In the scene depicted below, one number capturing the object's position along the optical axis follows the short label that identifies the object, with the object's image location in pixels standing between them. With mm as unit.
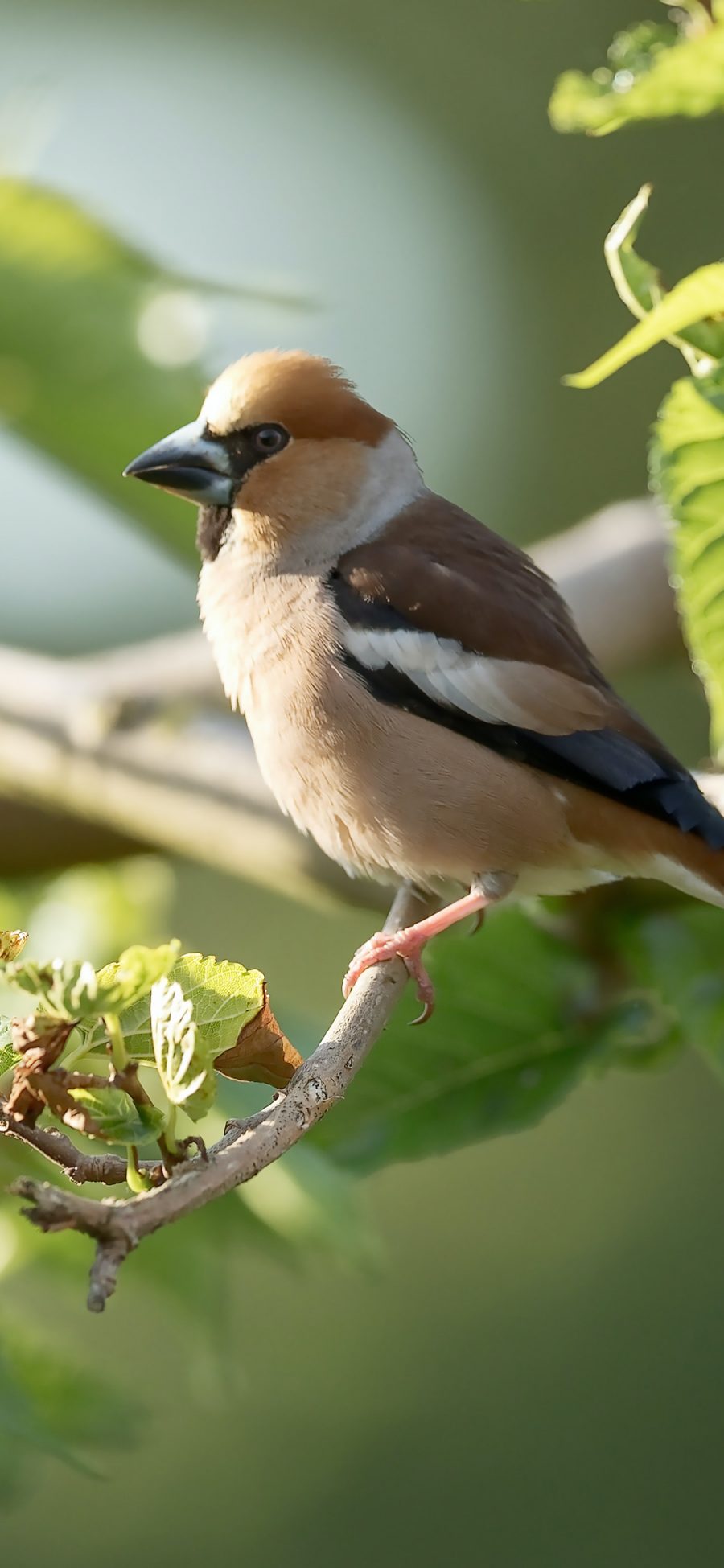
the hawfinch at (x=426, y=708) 3978
